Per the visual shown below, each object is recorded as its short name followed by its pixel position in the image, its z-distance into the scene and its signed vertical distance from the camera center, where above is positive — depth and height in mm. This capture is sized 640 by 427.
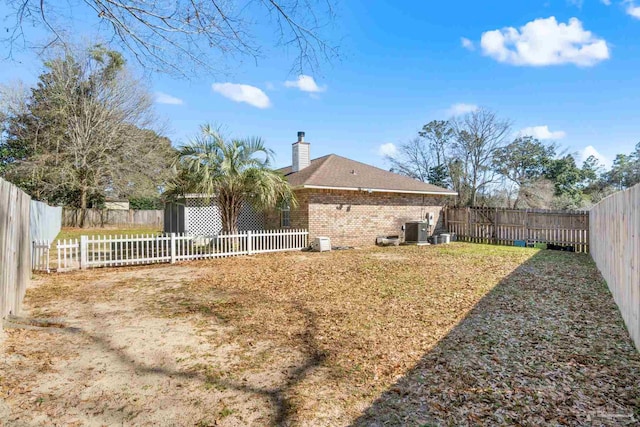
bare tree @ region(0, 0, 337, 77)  3555 +2003
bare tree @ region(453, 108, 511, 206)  29188 +5586
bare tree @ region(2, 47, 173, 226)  21516 +5353
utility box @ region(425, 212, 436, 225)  17062 -395
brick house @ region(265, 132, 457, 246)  13773 +452
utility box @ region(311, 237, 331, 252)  12969 -1285
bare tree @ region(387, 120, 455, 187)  32594 +5379
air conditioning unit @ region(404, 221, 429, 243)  15211 -963
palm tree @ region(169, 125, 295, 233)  11539 +1281
